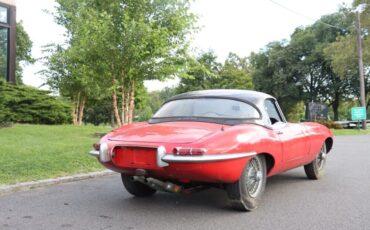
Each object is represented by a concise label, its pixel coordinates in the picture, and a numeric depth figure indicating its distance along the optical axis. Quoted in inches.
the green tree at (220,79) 1831.9
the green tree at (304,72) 1756.9
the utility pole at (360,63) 1016.2
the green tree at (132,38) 464.1
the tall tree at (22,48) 1528.1
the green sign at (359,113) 1002.7
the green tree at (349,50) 1172.4
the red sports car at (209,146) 165.8
